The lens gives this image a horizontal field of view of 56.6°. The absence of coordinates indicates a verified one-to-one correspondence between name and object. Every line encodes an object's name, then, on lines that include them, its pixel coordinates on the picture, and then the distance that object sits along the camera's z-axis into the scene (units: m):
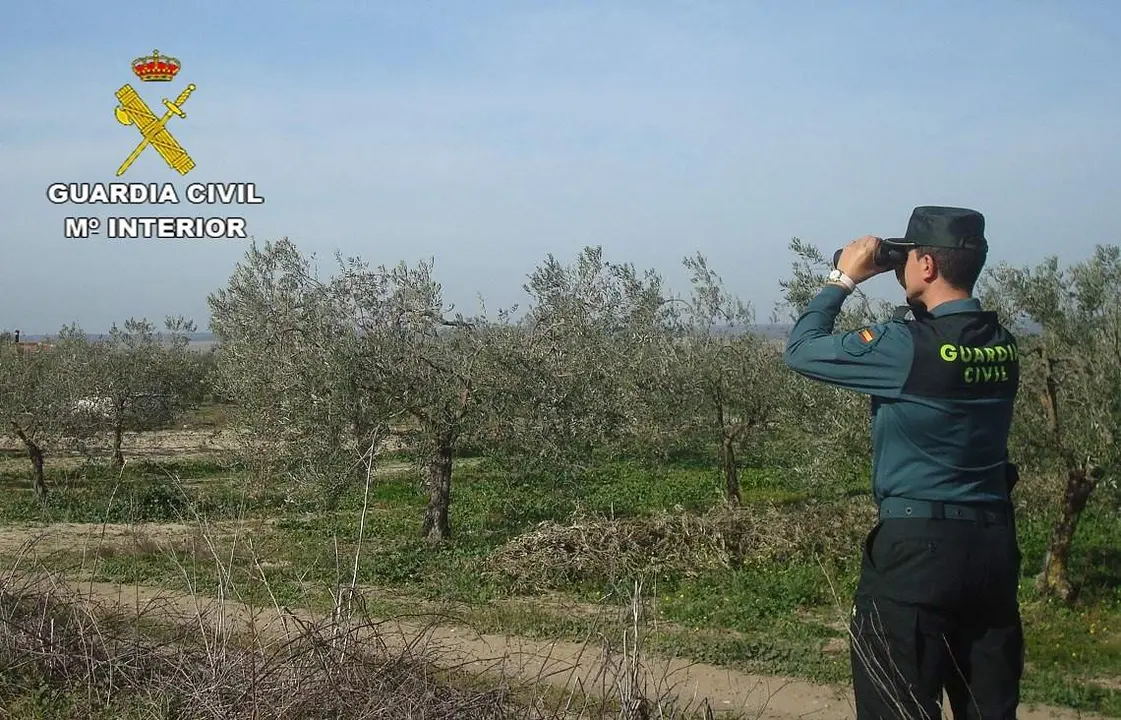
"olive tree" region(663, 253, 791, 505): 15.27
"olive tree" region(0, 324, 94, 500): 16.61
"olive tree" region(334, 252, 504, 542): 11.77
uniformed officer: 2.73
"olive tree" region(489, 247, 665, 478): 11.94
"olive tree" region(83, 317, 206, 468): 19.58
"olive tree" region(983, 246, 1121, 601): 8.60
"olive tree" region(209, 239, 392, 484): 11.28
